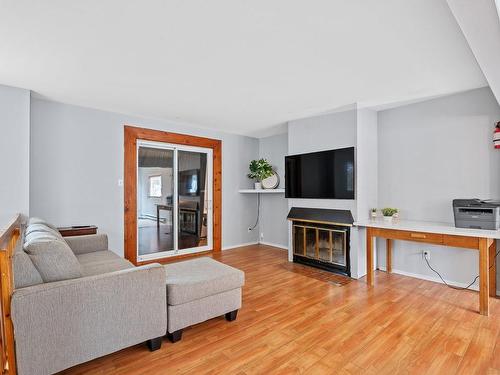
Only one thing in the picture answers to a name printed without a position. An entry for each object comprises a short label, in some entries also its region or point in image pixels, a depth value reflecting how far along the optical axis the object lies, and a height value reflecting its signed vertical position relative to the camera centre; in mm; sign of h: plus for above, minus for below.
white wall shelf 4807 -17
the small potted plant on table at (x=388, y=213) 3446 -304
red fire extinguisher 2854 +551
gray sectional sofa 1557 -767
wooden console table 2555 -508
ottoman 2074 -842
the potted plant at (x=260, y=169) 5250 +406
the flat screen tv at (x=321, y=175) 3648 +221
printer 2729 -255
